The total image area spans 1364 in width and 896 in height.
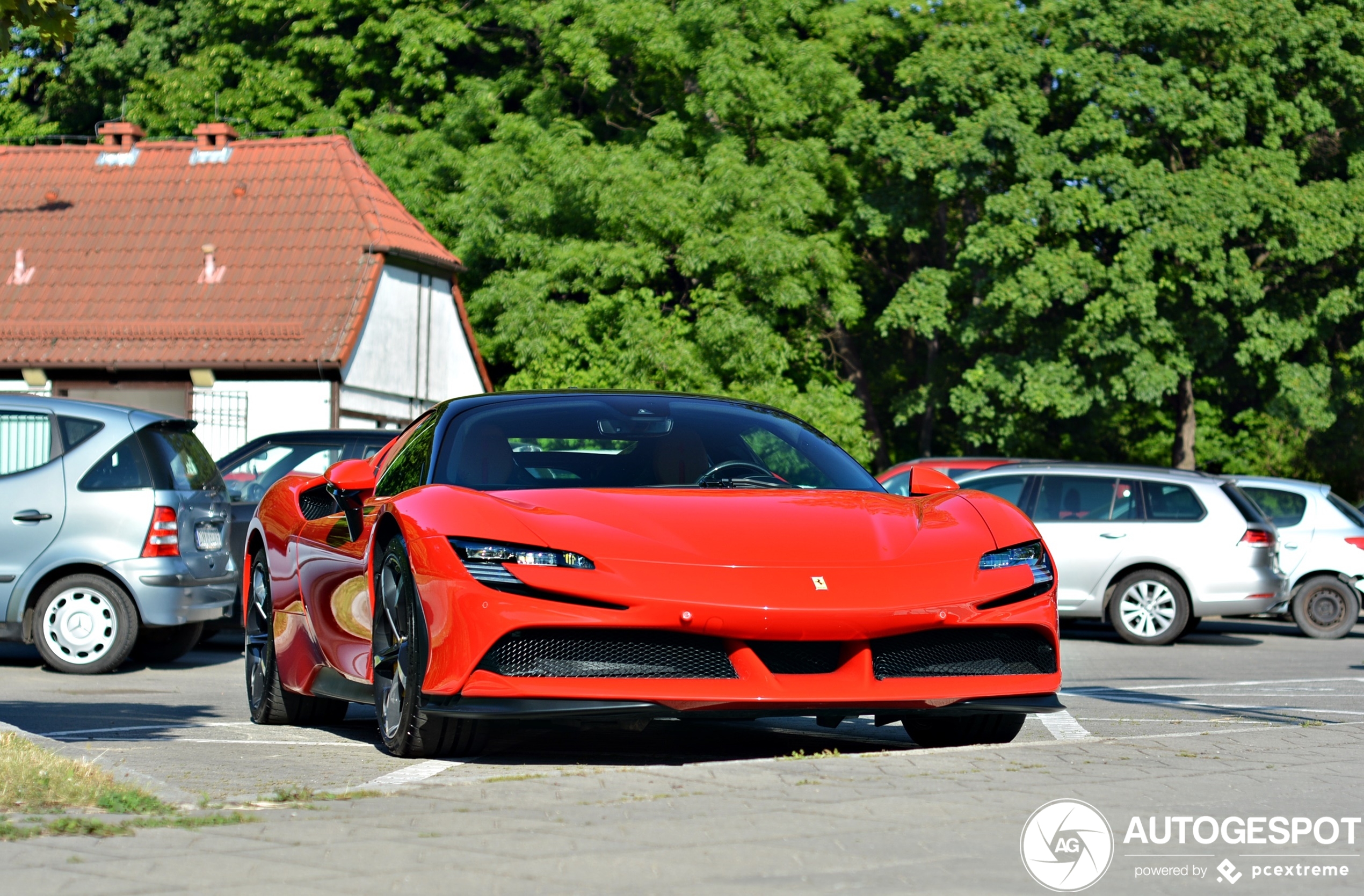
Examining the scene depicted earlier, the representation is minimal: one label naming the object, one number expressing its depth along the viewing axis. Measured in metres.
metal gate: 33.34
